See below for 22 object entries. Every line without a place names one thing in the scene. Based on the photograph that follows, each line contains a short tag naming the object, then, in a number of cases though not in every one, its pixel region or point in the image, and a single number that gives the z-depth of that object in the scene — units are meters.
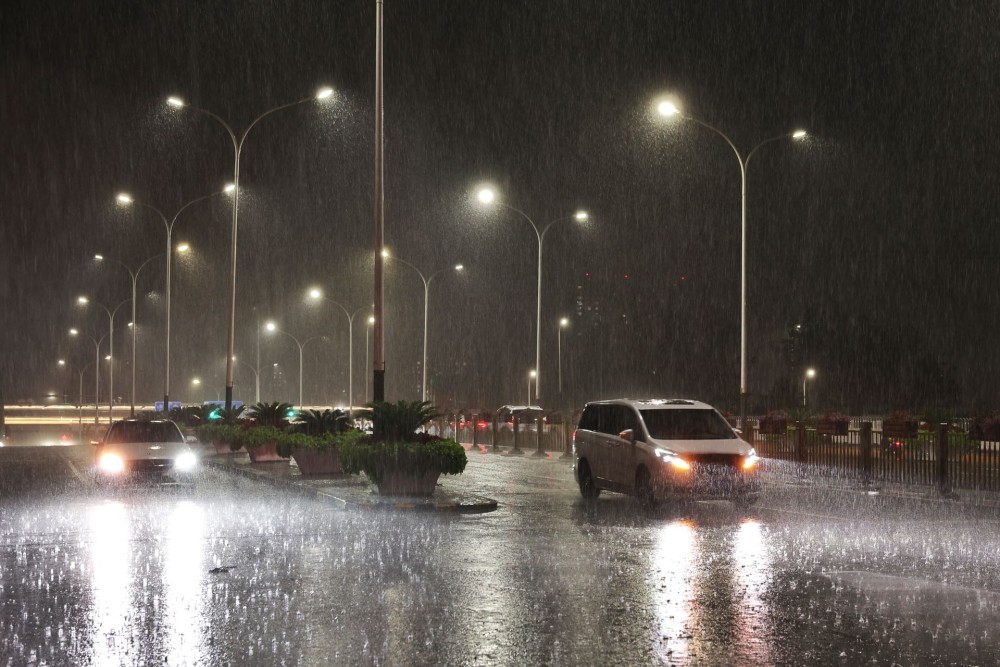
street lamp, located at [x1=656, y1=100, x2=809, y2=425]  28.84
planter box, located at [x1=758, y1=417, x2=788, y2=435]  28.38
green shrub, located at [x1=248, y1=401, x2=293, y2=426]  32.84
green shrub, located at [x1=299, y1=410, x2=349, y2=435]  26.09
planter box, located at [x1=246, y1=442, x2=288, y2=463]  30.57
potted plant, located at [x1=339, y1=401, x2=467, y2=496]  19.25
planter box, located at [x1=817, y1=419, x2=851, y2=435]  25.86
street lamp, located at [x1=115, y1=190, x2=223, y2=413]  43.19
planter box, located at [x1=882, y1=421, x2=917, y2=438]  25.97
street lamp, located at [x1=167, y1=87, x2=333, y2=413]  30.82
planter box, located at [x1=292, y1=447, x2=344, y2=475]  24.45
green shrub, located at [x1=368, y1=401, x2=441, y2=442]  20.08
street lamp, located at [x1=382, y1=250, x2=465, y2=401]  51.83
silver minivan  16.91
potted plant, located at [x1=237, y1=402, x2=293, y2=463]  30.14
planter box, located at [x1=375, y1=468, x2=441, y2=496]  19.27
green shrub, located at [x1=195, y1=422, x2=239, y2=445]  34.37
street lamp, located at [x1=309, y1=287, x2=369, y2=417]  60.81
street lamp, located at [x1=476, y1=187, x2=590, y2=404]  35.00
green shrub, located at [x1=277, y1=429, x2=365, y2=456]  24.05
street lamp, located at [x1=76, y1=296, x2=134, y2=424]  73.62
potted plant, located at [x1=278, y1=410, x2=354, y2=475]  24.28
